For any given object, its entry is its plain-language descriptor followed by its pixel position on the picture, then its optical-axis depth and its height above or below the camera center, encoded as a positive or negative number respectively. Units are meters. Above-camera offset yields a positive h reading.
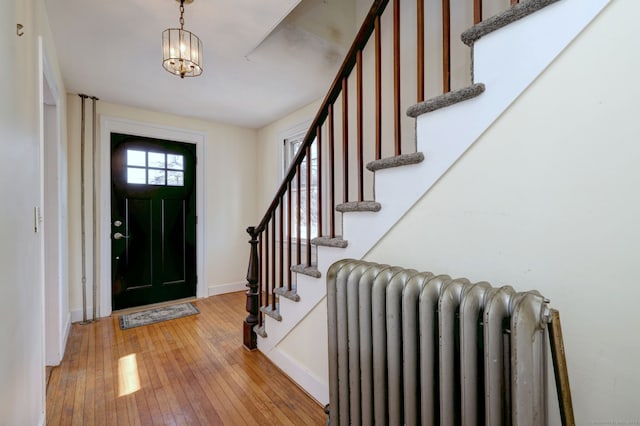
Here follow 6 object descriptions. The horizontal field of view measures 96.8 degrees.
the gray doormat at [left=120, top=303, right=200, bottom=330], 3.02 -1.11
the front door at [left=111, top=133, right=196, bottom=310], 3.35 -0.04
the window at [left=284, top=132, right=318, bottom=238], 3.48 +0.47
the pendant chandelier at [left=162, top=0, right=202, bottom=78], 1.75 +1.04
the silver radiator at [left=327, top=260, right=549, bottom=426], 0.79 -0.47
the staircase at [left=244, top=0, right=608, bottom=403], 0.92 +0.31
